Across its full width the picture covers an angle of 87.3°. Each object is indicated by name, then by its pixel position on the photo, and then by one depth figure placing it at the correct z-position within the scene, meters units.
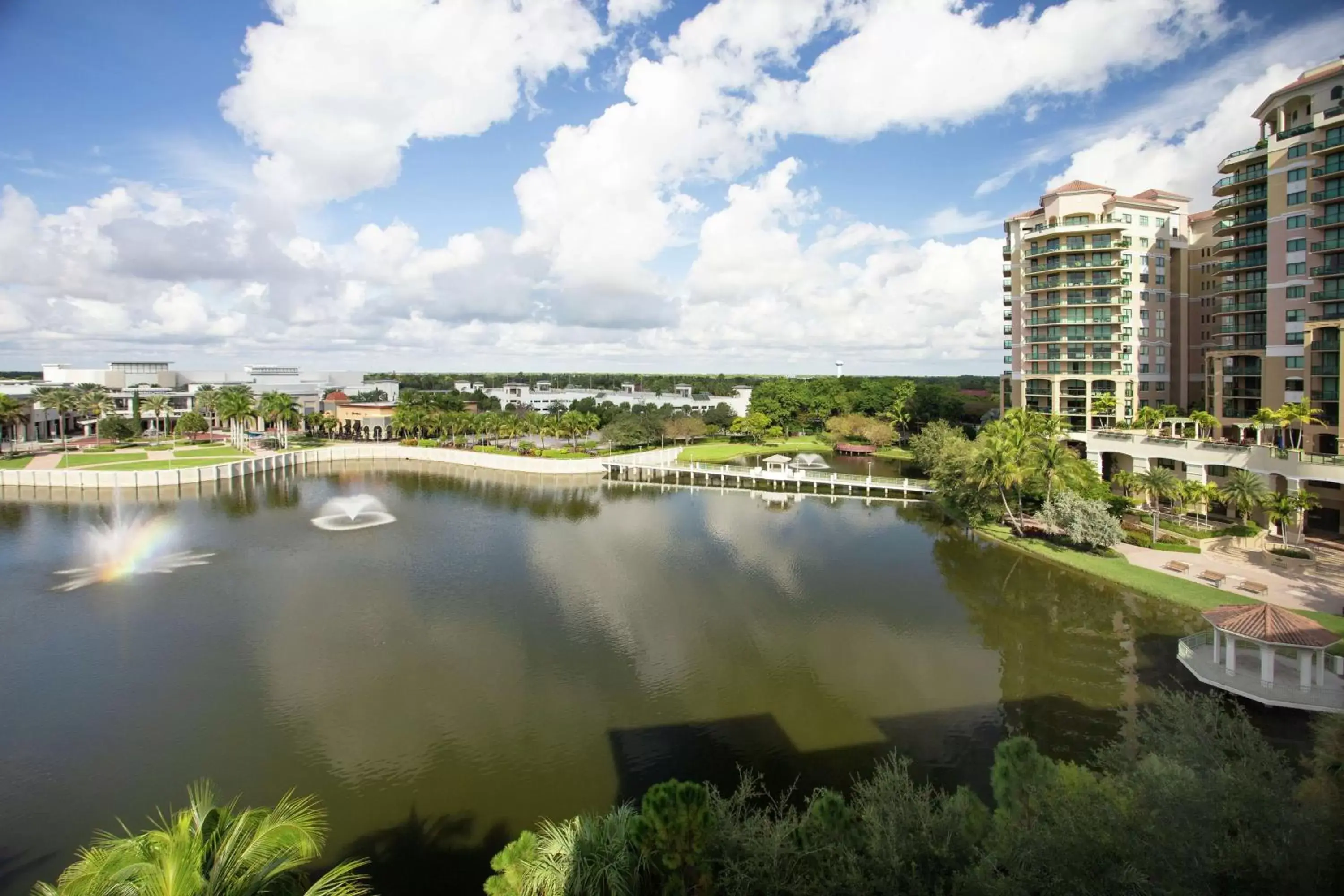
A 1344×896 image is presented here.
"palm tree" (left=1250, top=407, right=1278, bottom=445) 38.47
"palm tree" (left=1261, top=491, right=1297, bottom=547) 34.09
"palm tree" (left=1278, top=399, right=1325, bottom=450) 36.91
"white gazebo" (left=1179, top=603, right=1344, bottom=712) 19.78
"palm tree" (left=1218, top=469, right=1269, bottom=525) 35.03
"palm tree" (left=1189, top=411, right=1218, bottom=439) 46.44
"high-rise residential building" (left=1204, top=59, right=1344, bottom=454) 40.03
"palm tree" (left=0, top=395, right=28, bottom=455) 77.38
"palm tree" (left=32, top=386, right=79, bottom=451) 83.75
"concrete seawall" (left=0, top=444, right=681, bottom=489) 63.47
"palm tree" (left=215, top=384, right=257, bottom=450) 84.00
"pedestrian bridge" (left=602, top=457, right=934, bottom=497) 60.28
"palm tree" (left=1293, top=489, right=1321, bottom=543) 34.03
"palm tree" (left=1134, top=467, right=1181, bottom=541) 38.69
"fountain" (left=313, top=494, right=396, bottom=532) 49.25
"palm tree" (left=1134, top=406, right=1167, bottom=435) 50.50
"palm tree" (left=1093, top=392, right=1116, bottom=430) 58.78
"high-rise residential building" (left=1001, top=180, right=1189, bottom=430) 59.16
